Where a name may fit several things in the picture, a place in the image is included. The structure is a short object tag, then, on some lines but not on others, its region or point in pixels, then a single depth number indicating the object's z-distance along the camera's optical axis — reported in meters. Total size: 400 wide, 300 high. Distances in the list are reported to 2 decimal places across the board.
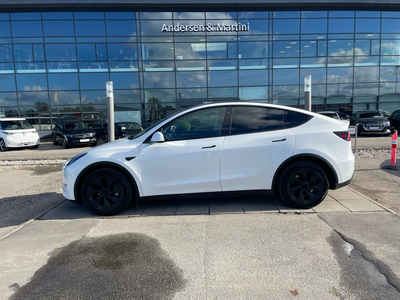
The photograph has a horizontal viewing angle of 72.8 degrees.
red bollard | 6.92
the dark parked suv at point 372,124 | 15.37
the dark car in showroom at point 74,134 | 15.00
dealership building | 20.62
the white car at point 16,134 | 14.18
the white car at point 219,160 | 4.09
